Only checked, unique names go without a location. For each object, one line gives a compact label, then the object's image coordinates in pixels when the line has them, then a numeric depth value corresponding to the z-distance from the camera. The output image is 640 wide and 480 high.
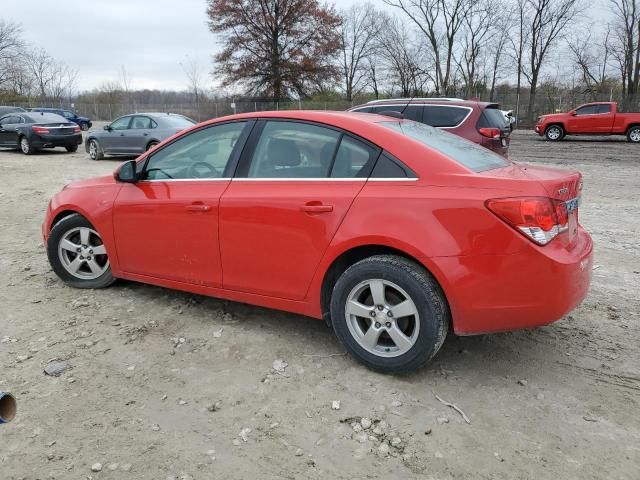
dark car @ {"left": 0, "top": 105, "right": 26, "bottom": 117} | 24.86
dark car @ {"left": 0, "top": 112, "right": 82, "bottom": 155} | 17.77
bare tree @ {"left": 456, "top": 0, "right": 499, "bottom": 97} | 44.72
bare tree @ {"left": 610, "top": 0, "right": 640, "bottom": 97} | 36.69
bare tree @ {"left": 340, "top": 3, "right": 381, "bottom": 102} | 52.38
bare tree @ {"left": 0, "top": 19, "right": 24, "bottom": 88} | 49.13
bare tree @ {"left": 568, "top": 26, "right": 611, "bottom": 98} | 43.38
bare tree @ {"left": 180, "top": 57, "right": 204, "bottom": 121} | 51.94
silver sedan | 15.10
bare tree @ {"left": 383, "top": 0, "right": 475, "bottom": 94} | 44.38
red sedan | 2.86
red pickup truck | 22.00
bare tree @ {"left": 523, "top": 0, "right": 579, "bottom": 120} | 41.19
